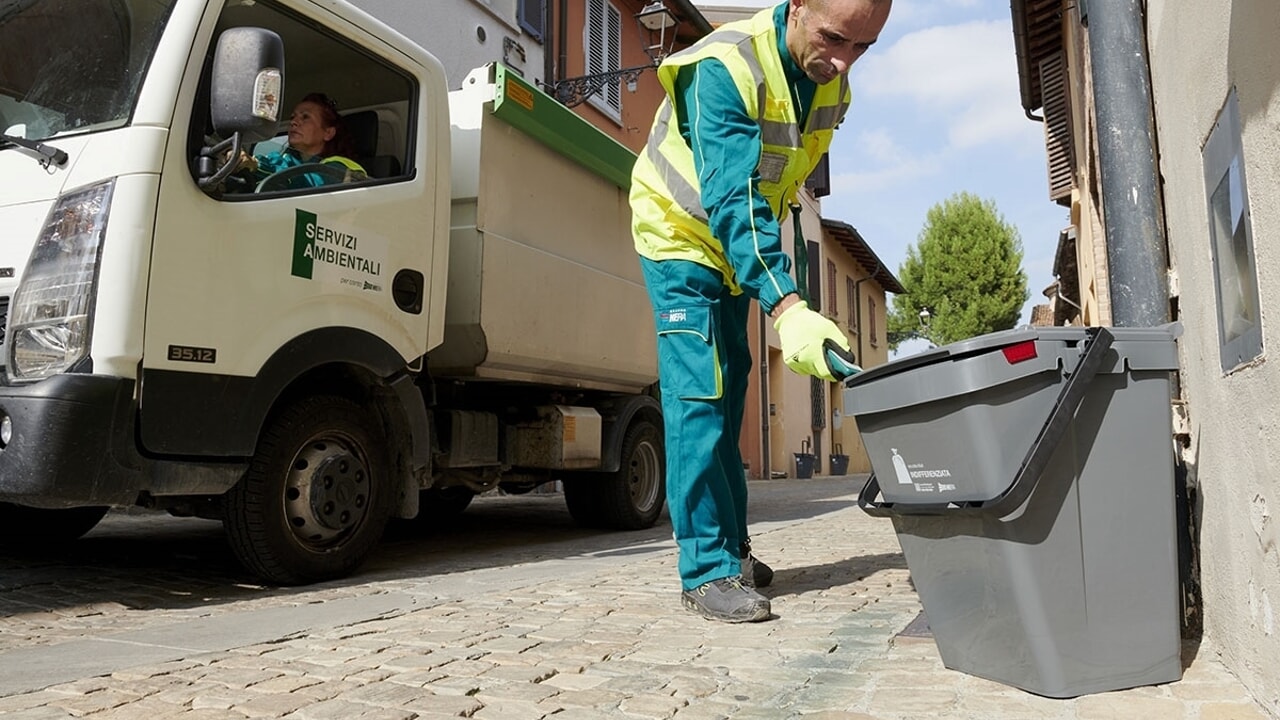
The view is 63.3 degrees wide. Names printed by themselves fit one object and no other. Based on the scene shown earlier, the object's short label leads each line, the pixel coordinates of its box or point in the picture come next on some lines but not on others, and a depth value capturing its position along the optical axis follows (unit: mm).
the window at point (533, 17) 11336
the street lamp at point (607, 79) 11008
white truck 3146
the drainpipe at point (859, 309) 29156
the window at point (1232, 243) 1986
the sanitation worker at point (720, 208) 2932
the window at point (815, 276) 23109
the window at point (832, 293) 25516
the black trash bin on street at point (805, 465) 20594
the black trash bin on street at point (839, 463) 25000
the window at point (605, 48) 13250
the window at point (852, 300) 28047
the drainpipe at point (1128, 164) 2797
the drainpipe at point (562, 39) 12297
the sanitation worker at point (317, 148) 3920
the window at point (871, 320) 31406
